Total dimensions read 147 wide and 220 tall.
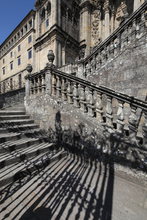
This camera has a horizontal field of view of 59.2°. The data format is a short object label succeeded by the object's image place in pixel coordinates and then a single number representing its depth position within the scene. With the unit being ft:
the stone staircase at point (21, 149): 9.34
